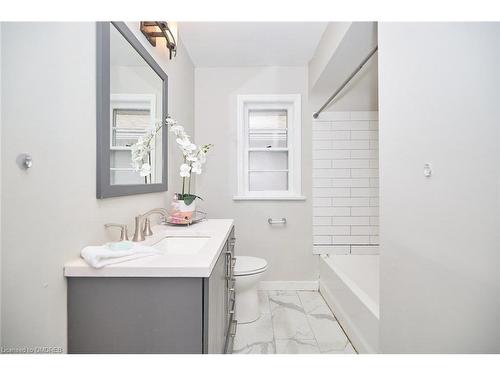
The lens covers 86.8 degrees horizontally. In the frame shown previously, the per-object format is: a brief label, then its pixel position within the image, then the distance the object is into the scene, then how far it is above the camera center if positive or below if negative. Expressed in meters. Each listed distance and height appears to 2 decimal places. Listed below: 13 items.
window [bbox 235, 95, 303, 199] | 2.79 +0.46
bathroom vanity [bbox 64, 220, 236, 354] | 0.87 -0.40
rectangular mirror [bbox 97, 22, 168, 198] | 1.13 +0.41
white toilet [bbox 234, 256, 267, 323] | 1.96 -0.75
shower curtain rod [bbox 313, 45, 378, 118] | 1.62 +0.83
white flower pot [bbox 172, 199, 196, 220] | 1.79 -0.15
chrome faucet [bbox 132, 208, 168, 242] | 1.30 -0.20
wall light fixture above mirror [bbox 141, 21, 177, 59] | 1.57 +0.98
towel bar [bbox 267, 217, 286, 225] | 2.75 -0.34
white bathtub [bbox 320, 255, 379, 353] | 1.57 -0.81
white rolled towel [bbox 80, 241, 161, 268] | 0.86 -0.23
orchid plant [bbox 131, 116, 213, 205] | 1.50 +0.22
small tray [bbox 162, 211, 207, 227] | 1.75 -0.22
